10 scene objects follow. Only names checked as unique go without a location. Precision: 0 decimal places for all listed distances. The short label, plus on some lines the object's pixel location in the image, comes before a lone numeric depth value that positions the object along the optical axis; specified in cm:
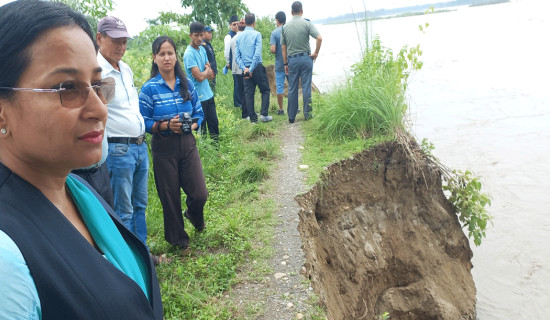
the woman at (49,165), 87
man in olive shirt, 740
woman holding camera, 369
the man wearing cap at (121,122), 327
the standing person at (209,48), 716
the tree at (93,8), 484
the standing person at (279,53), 839
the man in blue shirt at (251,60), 763
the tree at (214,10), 1353
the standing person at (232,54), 862
